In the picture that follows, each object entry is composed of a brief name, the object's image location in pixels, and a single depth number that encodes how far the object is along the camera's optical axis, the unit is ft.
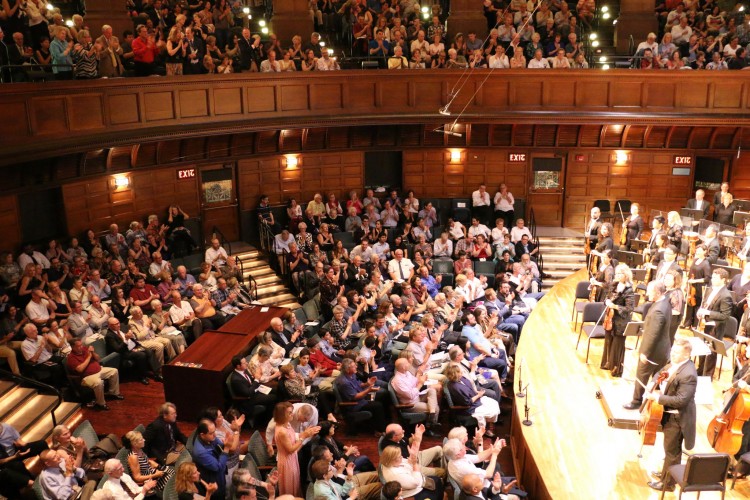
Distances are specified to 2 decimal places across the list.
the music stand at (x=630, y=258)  37.29
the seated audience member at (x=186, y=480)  21.11
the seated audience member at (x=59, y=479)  22.08
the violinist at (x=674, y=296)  25.96
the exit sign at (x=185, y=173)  47.20
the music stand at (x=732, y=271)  33.02
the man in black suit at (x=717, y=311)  29.25
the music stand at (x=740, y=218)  42.49
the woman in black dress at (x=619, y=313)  29.37
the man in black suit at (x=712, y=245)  35.83
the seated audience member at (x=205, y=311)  37.06
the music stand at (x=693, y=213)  46.68
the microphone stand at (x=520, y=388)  28.71
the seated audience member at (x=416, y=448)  22.77
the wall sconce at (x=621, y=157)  54.85
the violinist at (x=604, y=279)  34.12
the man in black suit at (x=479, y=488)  20.62
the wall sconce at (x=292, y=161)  52.14
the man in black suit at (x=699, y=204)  46.47
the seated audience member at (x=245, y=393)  29.09
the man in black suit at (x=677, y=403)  21.03
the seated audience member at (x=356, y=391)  28.63
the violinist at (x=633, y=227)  41.75
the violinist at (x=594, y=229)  42.47
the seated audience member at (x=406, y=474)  21.71
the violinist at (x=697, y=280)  33.24
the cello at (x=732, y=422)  21.62
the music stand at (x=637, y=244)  41.70
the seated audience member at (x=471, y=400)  28.07
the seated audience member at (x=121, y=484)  21.47
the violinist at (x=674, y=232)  40.16
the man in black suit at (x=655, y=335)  25.03
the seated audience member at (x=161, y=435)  25.14
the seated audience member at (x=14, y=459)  22.34
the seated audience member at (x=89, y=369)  30.35
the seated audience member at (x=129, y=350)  32.89
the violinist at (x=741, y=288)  30.99
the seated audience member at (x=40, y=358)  30.66
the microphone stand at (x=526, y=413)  26.94
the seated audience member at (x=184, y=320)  36.05
